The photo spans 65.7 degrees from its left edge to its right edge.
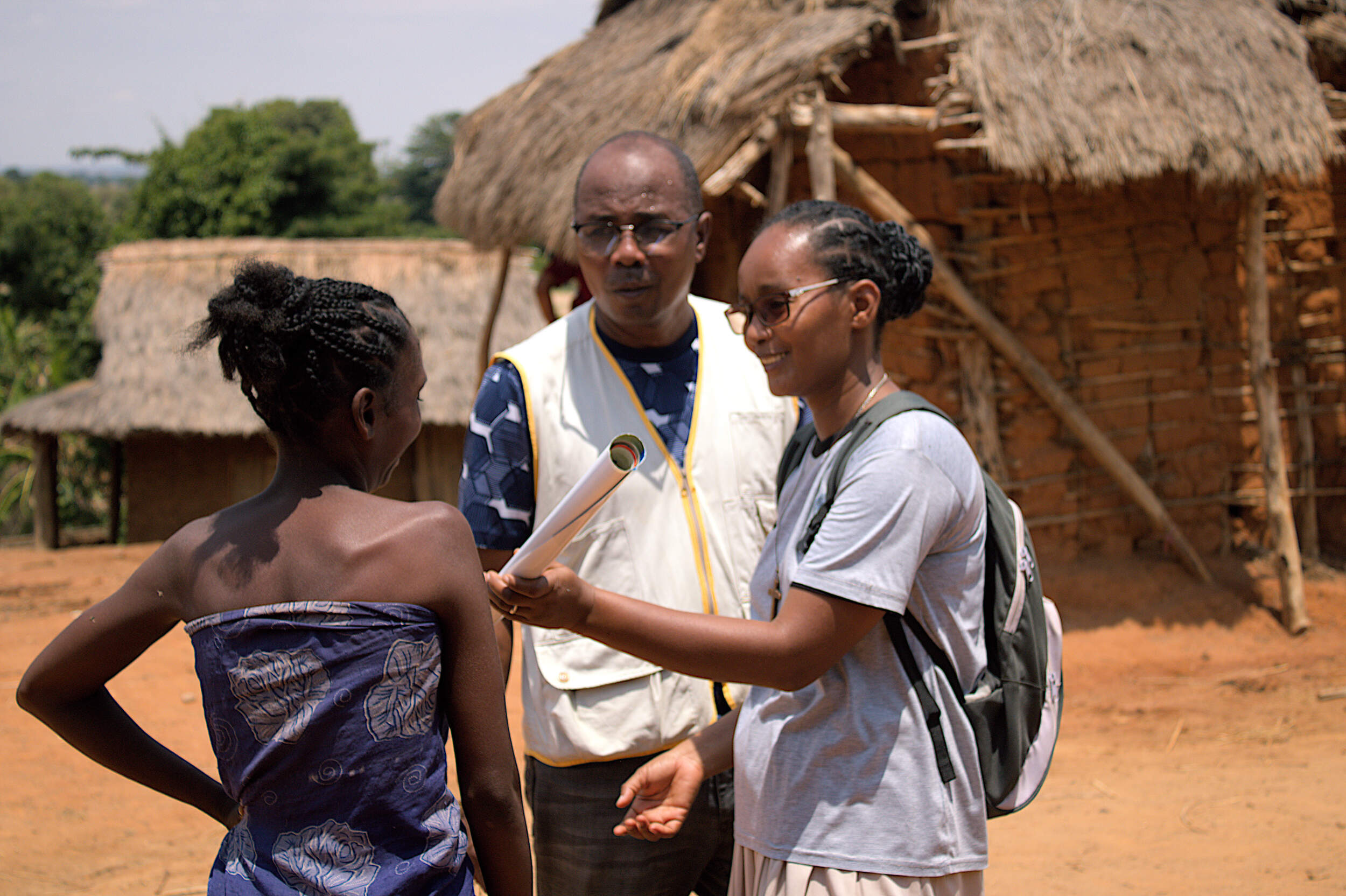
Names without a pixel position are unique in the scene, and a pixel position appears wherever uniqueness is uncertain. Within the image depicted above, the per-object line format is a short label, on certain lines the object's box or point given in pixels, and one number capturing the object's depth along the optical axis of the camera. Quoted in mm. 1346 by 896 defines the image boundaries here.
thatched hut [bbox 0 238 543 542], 12391
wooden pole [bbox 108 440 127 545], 14250
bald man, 1996
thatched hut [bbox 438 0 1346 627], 5777
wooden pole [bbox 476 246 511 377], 9719
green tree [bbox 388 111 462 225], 38156
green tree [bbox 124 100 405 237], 17344
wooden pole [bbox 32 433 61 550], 12922
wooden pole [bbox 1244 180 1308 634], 6109
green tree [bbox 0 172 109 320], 17297
